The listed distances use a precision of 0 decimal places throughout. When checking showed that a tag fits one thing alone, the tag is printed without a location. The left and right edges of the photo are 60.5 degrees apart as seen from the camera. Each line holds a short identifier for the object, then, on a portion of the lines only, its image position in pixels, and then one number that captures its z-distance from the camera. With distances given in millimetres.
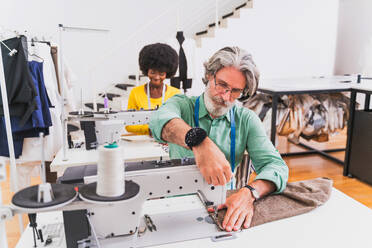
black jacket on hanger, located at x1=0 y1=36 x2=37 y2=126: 2359
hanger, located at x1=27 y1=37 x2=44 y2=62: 2607
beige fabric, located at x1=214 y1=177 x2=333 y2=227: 1174
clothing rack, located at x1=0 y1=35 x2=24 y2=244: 1166
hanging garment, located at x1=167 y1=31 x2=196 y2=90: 3796
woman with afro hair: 2740
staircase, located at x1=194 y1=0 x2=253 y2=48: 5020
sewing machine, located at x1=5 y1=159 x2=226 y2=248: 995
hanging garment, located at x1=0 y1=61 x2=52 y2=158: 2426
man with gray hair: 1016
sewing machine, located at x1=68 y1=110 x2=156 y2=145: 2023
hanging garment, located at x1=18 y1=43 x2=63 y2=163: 2537
